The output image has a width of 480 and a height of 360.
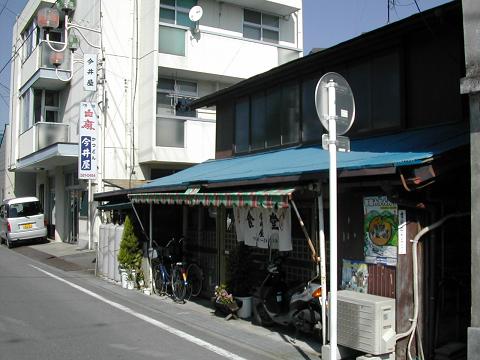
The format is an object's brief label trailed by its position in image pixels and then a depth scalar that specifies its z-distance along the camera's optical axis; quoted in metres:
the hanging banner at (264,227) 8.14
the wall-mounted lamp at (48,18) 21.56
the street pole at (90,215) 19.82
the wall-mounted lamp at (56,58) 22.38
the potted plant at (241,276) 9.09
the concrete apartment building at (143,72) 19.58
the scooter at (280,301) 7.43
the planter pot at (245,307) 9.02
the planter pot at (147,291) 11.81
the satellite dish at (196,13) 19.67
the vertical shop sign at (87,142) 18.73
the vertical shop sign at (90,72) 19.41
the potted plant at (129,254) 12.59
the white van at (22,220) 23.99
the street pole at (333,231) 5.61
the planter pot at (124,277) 12.54
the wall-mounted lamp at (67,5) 22.00
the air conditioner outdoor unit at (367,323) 5.99
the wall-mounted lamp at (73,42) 21.12
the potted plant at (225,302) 8.93
